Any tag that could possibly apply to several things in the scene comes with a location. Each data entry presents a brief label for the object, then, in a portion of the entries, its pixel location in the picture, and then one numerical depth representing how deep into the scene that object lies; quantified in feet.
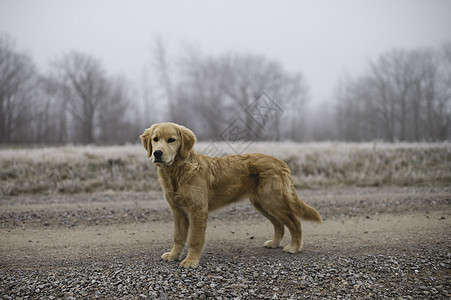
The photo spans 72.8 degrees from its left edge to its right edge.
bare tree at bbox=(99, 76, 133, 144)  96.84
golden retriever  13.87
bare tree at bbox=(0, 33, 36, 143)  71.10
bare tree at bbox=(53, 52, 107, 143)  94.63
